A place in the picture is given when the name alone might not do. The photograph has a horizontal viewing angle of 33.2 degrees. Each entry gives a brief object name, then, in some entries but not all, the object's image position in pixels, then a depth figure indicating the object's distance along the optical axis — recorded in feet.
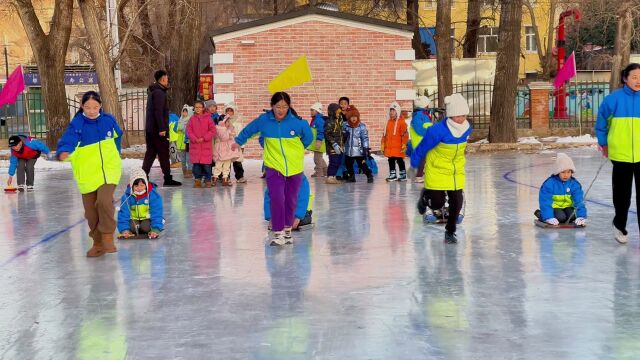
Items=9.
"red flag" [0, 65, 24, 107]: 71.87
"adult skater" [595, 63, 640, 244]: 32.76
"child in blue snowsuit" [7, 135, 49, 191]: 57.72
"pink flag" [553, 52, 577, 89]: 93.41
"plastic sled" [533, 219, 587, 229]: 37.55
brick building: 87.71
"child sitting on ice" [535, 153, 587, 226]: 36.91
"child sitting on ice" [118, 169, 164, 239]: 36.76
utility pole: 99.76
